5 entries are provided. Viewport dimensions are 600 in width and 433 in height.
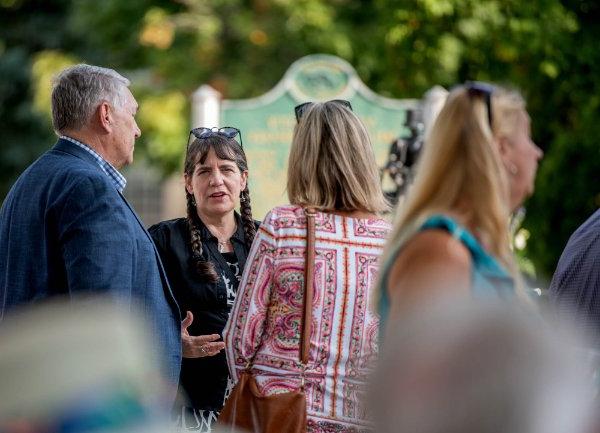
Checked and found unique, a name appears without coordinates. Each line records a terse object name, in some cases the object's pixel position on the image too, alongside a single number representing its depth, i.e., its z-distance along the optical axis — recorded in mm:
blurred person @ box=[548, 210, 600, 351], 6949
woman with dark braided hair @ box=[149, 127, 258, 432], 7465
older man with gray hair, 6528
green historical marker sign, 18813
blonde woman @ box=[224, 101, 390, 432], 6098
